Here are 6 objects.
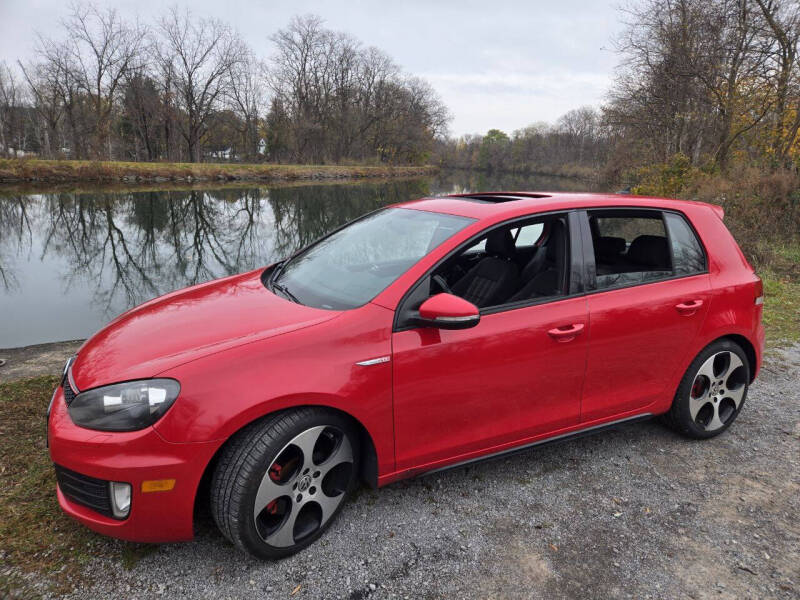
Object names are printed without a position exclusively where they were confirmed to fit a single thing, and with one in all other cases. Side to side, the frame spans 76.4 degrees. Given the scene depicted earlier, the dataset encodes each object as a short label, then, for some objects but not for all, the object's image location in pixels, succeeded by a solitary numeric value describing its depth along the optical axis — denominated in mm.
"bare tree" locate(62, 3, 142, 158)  41188
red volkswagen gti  2074
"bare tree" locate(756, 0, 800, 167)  13867
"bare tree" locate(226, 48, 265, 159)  51781
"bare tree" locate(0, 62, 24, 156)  42781
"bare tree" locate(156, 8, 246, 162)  46625
